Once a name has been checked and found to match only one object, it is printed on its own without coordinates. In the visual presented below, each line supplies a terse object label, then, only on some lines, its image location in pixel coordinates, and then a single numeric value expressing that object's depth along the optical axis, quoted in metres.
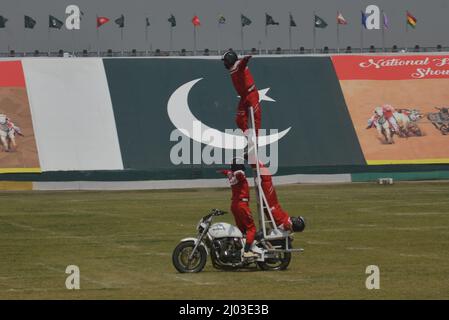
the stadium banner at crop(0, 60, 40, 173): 87.44
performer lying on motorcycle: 24.33
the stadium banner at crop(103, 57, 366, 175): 90.25
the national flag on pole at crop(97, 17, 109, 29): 121.69
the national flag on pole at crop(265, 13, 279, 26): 121.38
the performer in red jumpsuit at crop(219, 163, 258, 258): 23.83
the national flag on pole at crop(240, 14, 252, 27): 122.98
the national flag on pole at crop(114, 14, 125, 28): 123.12
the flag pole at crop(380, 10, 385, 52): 122.12
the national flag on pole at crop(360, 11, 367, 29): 120.75
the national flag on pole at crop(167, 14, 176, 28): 125.33
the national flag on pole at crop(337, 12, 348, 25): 120.75
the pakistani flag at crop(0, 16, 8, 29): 121.12
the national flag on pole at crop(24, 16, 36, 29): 119.12
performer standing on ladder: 24.06
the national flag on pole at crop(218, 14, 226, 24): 123.81
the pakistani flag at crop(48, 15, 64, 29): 119.31
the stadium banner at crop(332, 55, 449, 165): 91.44
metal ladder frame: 24.03
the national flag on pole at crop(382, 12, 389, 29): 122.10
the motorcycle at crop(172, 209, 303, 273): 23.48
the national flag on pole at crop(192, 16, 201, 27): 125.25
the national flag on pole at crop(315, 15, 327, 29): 120.50
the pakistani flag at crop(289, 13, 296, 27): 122.44
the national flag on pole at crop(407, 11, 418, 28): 119.24
